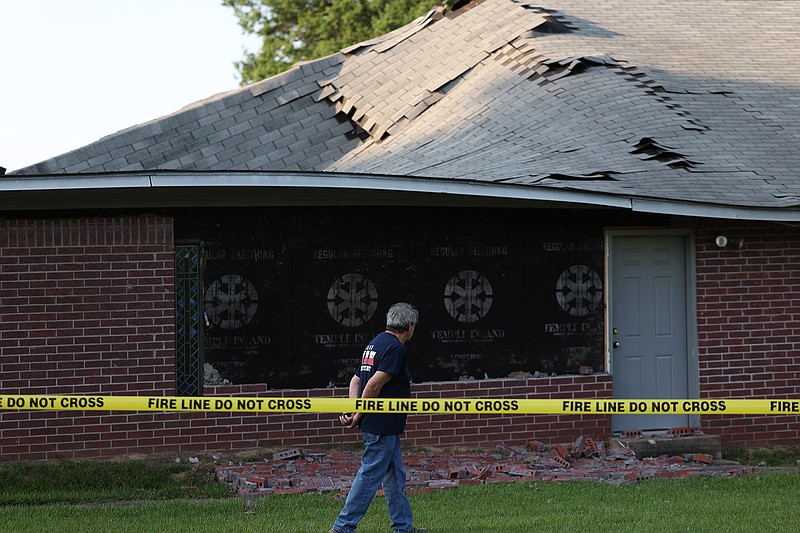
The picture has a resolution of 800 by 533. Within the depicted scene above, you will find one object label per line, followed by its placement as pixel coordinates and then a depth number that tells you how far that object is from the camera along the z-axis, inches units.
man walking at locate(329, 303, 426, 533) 595.2
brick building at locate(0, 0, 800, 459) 846.5
